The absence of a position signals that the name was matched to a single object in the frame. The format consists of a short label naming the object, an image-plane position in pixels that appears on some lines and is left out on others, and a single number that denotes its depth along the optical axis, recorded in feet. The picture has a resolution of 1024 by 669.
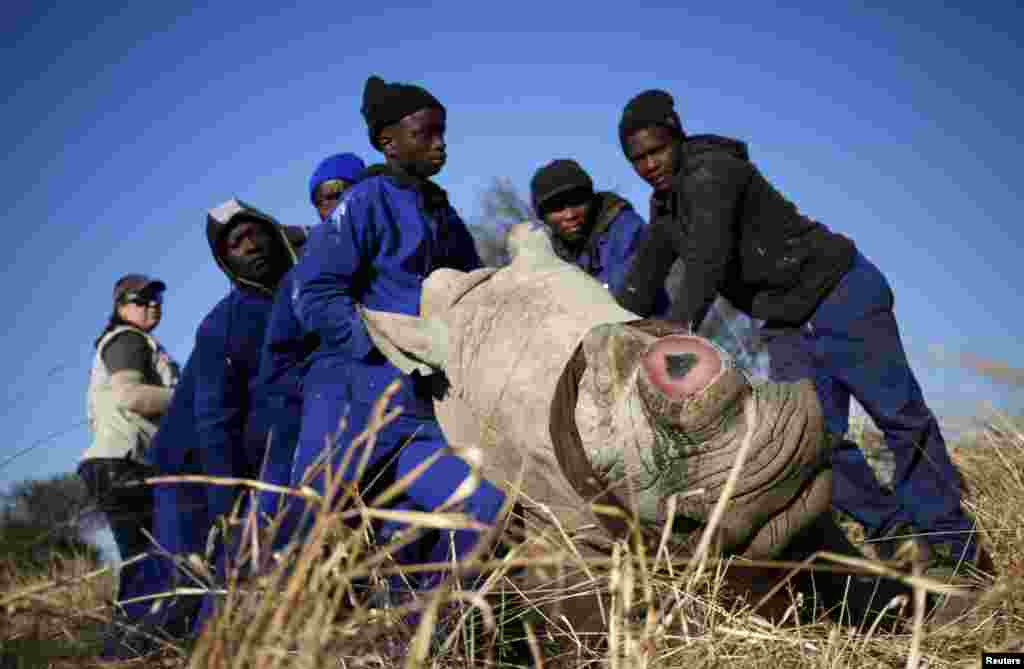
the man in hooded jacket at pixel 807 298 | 12.04
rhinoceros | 6.95
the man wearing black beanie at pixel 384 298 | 10.55
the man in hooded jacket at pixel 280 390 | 13.16
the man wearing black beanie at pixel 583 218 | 17.13
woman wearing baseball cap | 17.31
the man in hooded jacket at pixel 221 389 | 14.11
